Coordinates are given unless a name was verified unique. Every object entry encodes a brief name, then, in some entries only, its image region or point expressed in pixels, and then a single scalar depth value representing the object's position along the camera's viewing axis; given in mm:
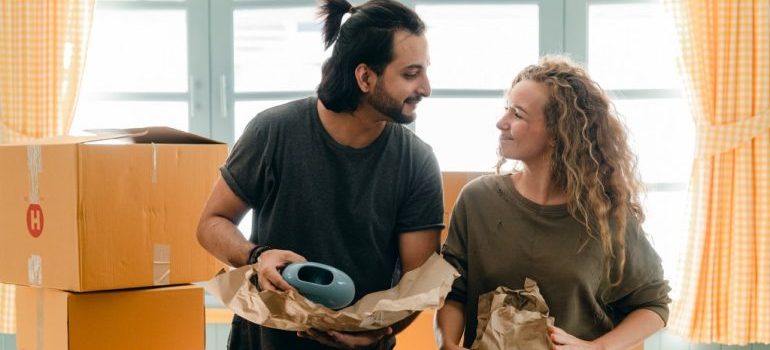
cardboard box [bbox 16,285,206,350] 2266
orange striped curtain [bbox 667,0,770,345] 3146
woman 1890
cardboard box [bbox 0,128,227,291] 2250
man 1840
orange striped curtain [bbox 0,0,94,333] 3316
